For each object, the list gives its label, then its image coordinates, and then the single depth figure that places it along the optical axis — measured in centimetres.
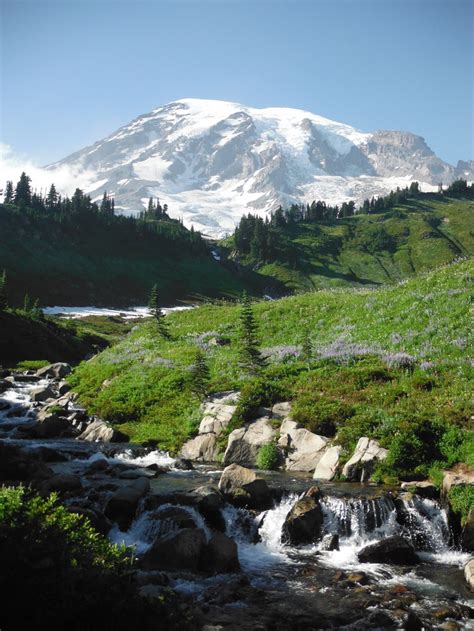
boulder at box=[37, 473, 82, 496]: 1780
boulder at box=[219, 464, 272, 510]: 1777
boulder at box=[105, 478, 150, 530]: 1678
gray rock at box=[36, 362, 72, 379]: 4788
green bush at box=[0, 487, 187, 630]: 765
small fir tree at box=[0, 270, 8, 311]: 6825
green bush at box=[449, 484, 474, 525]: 1617
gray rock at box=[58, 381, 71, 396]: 3967
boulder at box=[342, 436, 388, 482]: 2014
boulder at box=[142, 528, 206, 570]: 1423
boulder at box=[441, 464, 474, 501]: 1716
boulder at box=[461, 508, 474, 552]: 1555
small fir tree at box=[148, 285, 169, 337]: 4662
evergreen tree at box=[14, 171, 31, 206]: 18502
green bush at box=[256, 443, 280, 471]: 2264
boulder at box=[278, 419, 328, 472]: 2222
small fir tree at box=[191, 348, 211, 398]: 2953
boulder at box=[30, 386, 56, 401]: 3789
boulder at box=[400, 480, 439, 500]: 1775
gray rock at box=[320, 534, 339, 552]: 1572
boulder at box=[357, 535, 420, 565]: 1495
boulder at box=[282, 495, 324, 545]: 1631
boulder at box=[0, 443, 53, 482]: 1851
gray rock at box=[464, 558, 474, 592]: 1335
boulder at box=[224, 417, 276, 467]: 2391
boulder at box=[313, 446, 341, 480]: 2069
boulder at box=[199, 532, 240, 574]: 1430
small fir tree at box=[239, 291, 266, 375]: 3089
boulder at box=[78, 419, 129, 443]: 2798
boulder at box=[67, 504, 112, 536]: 1549
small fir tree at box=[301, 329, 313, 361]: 3203
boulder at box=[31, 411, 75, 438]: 2917
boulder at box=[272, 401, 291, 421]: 2527
